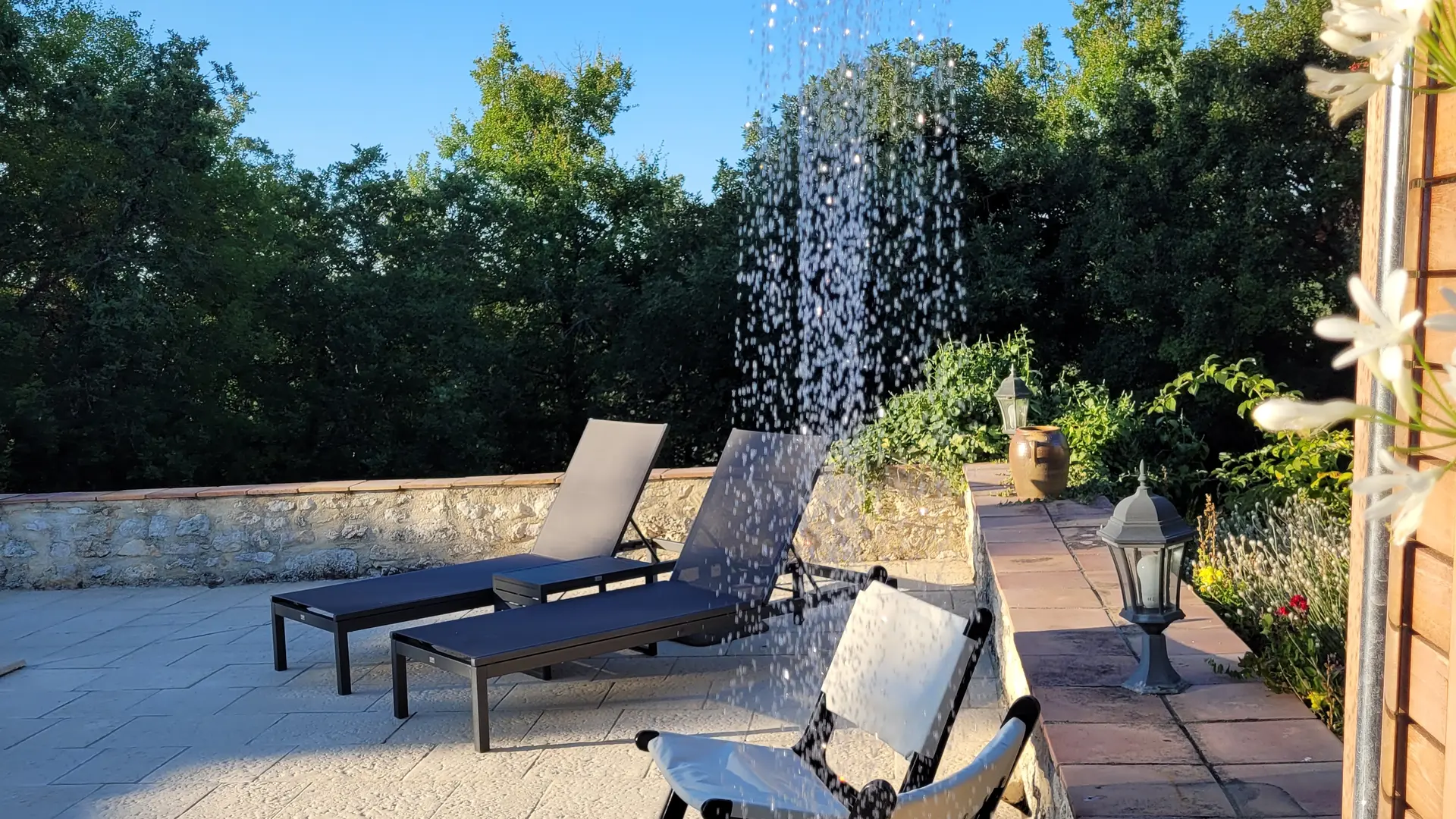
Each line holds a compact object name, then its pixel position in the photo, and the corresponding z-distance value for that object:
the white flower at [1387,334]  0.70
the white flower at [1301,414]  0.73
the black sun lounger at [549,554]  4.39
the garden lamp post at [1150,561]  2.67
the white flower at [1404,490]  0.70
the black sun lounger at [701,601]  3.79
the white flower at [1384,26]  0.74
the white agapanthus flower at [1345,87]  0.78
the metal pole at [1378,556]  1.28
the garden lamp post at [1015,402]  6.07
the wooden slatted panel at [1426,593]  1.24
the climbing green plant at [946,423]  6.65
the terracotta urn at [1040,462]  5.58
